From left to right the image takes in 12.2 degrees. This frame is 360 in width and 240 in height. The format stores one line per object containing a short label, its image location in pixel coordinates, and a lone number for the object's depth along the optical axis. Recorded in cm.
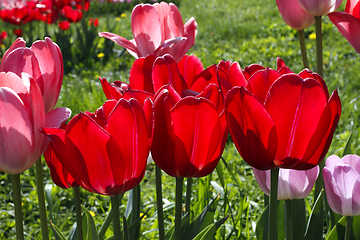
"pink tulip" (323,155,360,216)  135
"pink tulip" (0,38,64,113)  127
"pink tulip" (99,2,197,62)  143
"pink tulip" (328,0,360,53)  138
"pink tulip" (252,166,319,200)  136
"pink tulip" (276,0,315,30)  146
